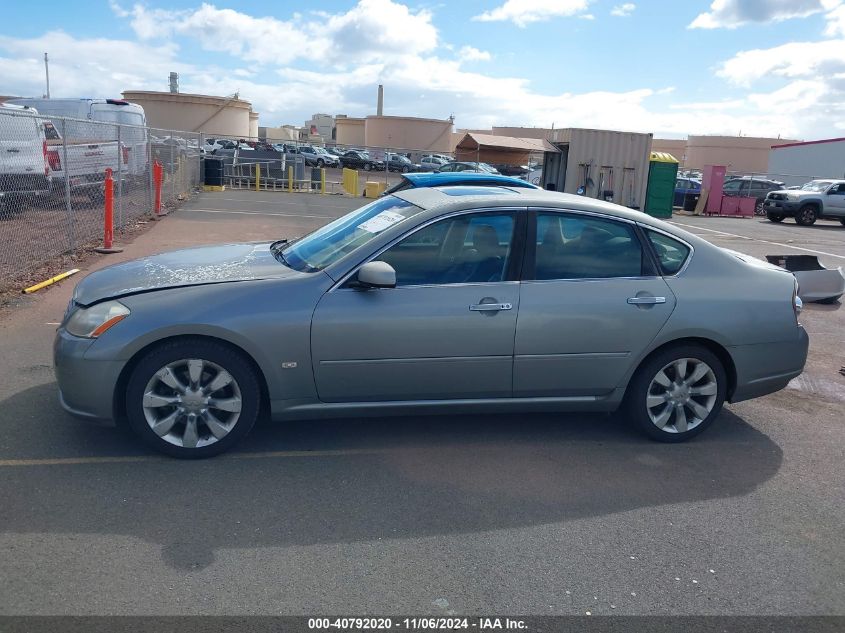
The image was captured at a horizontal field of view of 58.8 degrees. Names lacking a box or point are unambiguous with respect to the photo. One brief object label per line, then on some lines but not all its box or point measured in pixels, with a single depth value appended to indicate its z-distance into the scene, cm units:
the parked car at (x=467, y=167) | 2523
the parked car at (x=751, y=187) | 3225
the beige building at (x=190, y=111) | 6381
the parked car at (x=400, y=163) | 4549
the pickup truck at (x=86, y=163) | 1233
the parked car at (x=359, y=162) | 5210
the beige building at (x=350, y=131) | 8519
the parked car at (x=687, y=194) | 3167
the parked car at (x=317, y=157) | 4909
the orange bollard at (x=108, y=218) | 1125
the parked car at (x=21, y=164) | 1002
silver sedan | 423
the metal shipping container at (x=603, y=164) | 2441
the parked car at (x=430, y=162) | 3788
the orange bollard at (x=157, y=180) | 1655
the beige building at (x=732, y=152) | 6844
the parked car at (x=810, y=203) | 2678
